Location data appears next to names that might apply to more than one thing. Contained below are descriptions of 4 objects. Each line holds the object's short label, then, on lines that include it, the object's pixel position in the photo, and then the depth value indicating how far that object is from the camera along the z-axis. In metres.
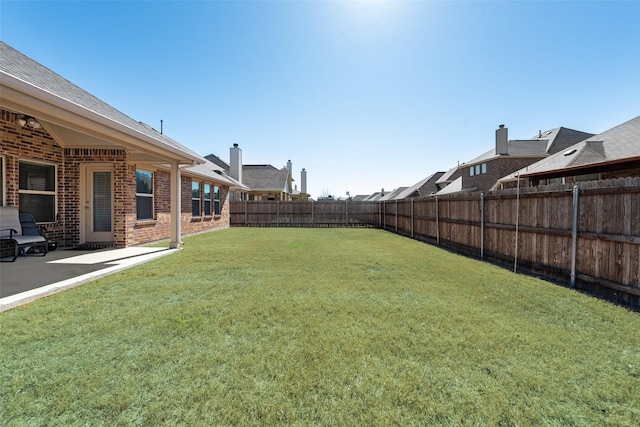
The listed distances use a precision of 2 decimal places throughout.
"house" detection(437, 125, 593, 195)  21.34
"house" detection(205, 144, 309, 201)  20.62
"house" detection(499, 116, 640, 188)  9.31
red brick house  5.21
